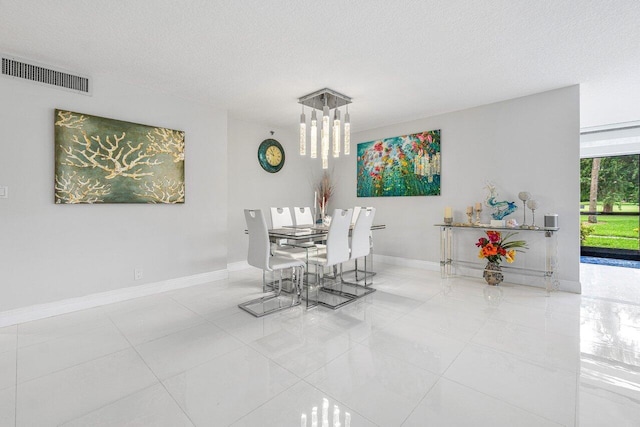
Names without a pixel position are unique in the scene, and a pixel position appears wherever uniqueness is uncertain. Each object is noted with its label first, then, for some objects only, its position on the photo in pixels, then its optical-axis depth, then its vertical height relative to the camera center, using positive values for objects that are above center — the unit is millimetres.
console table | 3544 -572
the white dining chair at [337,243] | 3010 -336
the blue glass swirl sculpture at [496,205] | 3900 +93
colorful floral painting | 4691 +808
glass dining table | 2941 -315
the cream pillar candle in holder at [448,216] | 4241 -63
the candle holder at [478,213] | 4058 -25
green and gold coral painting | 2930 +565
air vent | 2646 +1323
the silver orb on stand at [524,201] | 3722 +142
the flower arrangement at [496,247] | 3736 -461
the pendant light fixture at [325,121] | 3449 +1094
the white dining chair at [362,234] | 3328 -270
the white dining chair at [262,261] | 2910 -530
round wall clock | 5103 +1018
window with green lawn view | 5809 +195
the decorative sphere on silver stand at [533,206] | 3631 +73
